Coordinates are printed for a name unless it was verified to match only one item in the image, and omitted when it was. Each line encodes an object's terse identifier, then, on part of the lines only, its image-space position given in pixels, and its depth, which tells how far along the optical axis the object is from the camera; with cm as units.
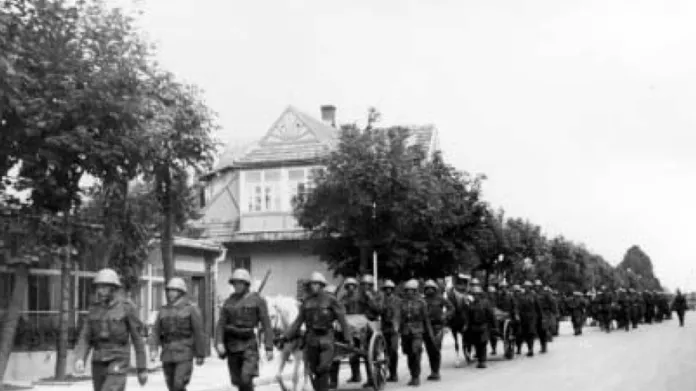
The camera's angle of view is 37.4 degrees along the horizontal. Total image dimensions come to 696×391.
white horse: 1759
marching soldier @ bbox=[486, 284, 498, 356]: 2552
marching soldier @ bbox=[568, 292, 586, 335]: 4184
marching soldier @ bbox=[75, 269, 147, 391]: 1157
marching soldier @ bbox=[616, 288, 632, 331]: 4653
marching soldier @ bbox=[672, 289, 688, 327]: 5201
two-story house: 4359
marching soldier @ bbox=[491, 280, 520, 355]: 2739
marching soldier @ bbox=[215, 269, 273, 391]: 1364
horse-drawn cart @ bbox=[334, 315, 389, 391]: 1716
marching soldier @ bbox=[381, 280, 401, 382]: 1980
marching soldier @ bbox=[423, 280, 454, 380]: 2069
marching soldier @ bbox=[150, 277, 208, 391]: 1273
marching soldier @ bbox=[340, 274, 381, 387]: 1908
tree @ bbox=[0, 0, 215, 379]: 1875
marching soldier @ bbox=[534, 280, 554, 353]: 2872
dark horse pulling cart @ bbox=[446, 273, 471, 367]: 2416
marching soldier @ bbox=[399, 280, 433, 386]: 1977
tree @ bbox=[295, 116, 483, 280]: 3152
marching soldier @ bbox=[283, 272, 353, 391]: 1521
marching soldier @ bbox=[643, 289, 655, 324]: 5631
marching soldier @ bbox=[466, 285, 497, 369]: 2389
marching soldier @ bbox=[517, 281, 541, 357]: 2772
